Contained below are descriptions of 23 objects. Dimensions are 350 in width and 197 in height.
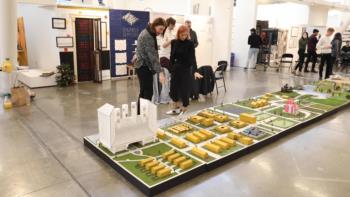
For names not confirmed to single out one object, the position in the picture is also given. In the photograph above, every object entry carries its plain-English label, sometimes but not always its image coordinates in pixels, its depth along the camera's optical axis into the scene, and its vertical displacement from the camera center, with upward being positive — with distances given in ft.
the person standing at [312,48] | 32.35 +0.43
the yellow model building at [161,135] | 12.41 -3.76
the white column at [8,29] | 17.37 +0.88
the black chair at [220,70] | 22.48 -1.62
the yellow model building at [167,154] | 10.49 -3.89
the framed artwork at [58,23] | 23.52 +1.79
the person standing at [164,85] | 18.61 -2.45
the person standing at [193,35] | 23.27 +1.09
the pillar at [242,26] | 36.88 +3.15
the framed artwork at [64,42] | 23.86 +0.25
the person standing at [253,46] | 35.45 +0.52
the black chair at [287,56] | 36.84 -1.32
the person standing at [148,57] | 12.55 -0.43
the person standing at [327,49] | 28.63 +0.30
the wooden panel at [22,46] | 28.40 -0.21
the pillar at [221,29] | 32.99 +2.41
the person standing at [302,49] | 34.51 +0.30
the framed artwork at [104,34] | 25.76 +1.09
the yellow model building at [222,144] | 11.41 -3.77
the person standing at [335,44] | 29.09 +0.80
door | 24.88 -0.13
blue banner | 26.37 +1.15
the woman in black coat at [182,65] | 14.12 -0.86
